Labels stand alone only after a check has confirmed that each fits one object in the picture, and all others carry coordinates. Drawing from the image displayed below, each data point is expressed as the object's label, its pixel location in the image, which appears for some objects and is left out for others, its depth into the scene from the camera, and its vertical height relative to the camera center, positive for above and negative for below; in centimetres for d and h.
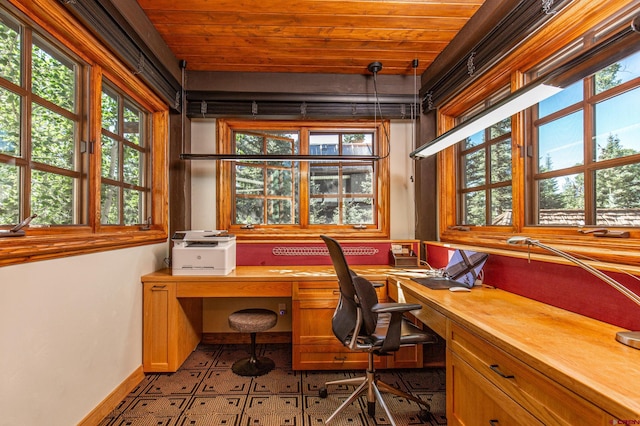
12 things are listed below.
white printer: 242 -36
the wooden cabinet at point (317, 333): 237 -97
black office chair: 169 -70
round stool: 239 -94
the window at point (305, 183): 316 +34
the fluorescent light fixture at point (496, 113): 124 +52
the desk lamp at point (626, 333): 102 -45
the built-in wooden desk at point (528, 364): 80 -50
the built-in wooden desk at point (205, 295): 235 -67
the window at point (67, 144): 140 +43
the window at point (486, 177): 219 +31
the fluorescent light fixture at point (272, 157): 256 +51
